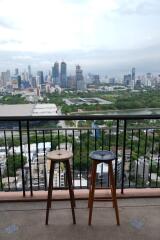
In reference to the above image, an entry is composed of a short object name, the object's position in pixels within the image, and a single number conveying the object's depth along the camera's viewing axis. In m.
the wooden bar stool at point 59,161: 2.02
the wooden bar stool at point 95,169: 2.03
